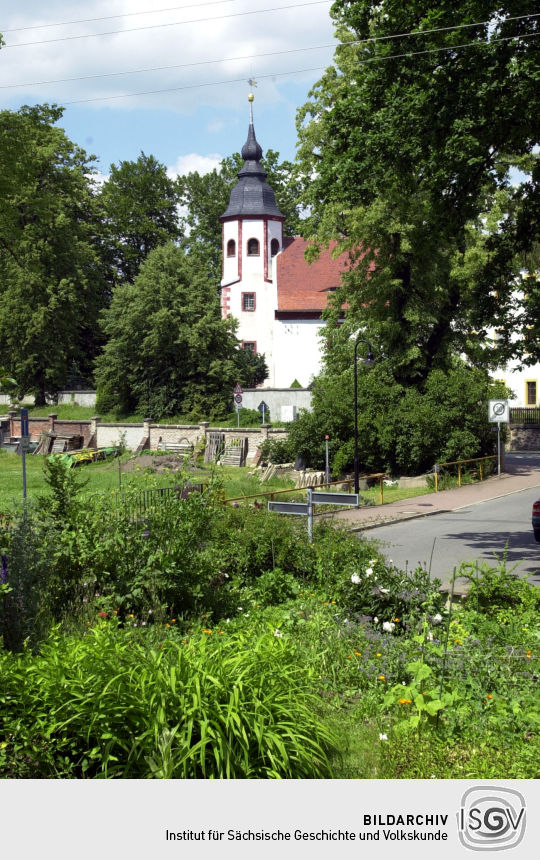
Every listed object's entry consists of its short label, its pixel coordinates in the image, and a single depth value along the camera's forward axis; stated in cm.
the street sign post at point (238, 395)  4510
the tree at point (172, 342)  5134
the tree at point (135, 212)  6850
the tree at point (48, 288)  5741
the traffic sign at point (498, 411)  3259
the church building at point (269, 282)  6438
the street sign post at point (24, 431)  1905
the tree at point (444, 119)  1548
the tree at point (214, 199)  7312
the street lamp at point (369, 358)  3355
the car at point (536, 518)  1889
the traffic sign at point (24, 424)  2090
